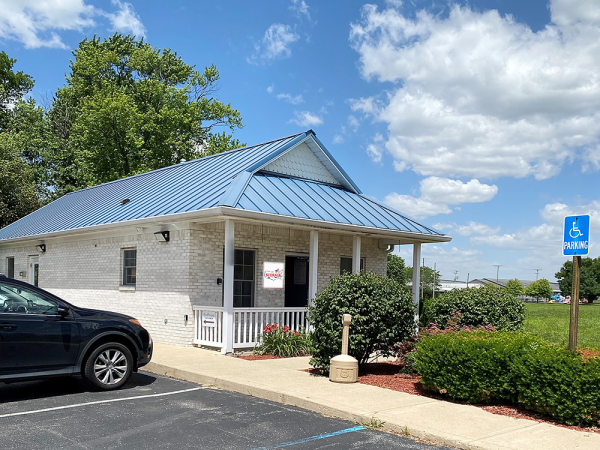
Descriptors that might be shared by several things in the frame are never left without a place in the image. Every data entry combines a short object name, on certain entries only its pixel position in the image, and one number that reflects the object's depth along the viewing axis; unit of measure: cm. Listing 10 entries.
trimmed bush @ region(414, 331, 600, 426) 672
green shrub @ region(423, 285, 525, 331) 1109
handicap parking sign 739
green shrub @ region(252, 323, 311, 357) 1270
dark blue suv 800
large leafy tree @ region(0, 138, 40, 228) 2973
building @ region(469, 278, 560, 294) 15918
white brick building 1321
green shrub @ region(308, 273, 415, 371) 987
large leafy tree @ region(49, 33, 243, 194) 3553
